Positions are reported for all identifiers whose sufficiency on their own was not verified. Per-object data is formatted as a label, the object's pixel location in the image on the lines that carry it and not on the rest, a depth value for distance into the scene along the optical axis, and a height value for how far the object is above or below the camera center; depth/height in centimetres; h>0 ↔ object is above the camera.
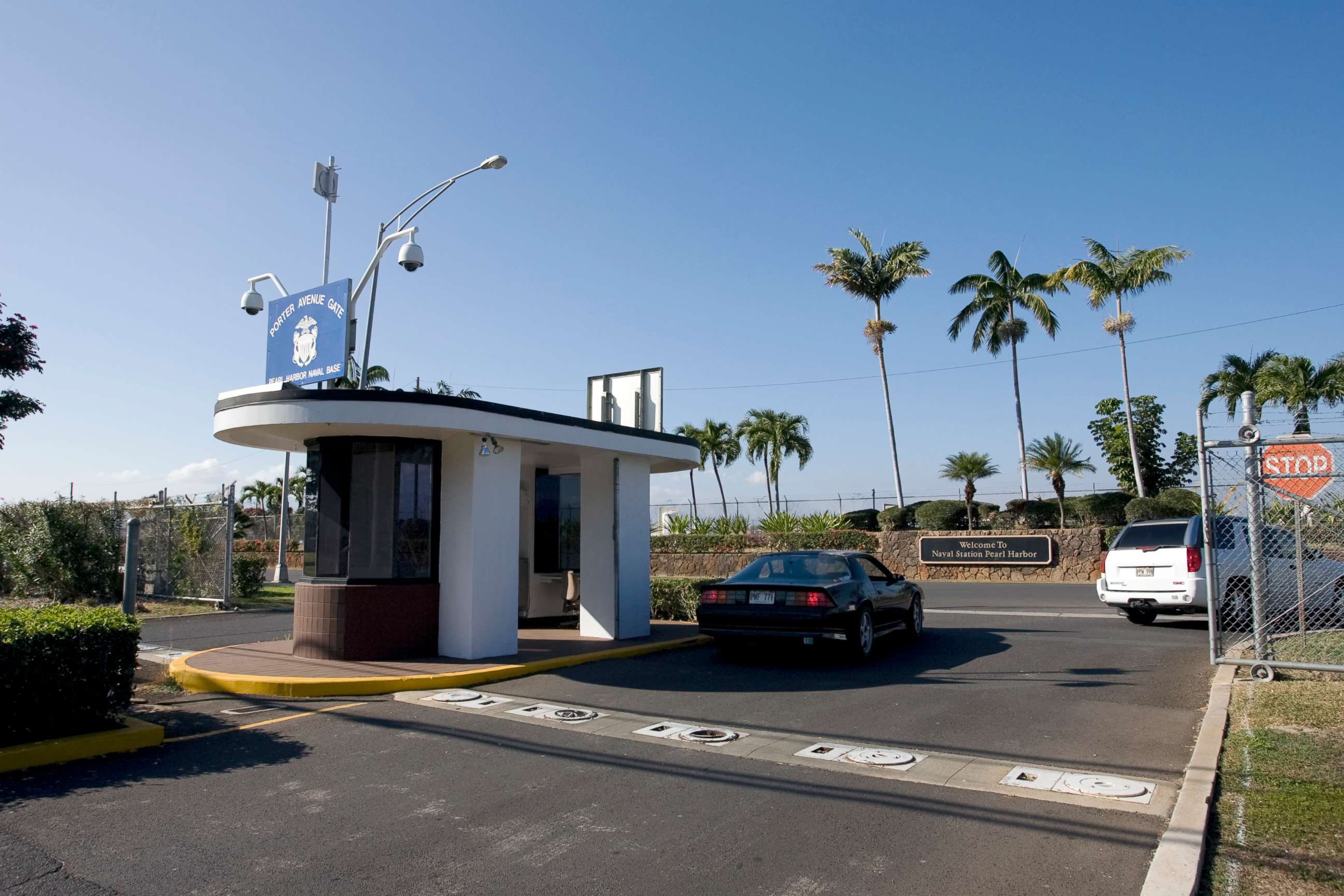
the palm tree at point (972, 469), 3272 +271
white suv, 1089 -48
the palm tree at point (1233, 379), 3578 +632
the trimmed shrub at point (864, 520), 3325 +100
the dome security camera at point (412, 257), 1351 +456
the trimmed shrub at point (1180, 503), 2622 +102
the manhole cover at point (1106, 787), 525 -149
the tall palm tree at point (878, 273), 3544 +1082
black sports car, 992 -62
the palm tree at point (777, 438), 5250 +649
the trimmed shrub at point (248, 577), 2112 -29
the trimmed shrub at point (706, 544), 3022 +24
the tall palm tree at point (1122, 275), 3105 +928
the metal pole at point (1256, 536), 817 -1
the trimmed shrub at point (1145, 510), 2633 +83
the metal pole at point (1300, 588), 809 -52
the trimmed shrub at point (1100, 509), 2869 +99
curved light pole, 1280 +586
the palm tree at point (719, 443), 5650 +680
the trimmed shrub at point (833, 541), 2898 +21
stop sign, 784 +60
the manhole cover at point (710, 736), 676 -142
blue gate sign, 1155 +303
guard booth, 973 +54
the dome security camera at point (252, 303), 1434 +420
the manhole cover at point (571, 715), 761 -138
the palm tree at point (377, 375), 3753 +779
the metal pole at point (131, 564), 937 +4
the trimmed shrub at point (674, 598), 1541 -80
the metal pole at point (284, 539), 2764 +75
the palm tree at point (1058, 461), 3238 +289
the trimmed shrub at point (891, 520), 3114 +91
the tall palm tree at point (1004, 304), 3422 +926
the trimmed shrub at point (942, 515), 2967 +96
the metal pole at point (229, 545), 1848 +41
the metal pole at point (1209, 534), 812 +3
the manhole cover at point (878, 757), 605 -146
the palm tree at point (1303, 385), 3303 +556
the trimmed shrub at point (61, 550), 1867 +41
